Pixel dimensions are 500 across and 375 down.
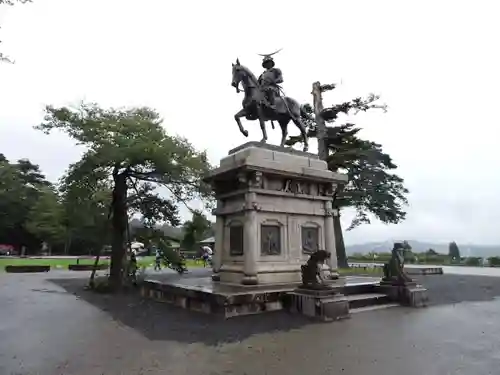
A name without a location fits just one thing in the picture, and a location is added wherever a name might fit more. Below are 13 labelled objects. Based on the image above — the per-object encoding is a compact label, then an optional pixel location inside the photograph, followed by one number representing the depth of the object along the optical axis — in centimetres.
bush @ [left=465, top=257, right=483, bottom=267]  4138
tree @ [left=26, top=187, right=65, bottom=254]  3976
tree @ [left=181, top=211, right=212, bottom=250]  1670
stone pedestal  1117
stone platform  865
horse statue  1237
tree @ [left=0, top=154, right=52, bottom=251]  5041
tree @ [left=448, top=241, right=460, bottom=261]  4635
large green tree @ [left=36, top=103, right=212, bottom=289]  1445
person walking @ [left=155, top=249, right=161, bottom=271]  1658
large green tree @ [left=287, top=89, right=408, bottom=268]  2616
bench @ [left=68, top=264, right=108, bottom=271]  2819
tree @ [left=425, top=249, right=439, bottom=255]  5000
